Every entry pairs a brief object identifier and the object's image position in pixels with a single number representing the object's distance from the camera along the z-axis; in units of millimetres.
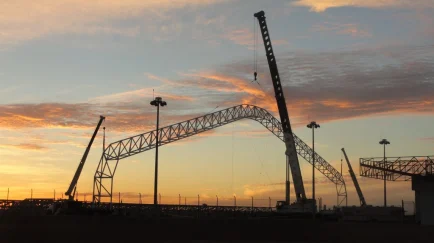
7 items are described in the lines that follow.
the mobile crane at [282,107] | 106188
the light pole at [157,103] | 71138
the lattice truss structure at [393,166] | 80500
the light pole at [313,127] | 86550
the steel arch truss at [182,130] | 99938
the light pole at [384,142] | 113500
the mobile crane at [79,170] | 119812
